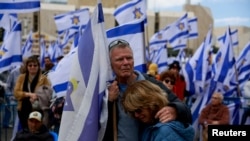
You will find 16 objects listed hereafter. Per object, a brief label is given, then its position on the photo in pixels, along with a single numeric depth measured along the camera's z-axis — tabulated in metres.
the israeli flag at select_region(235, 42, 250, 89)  13.32
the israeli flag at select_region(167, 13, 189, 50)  18.72
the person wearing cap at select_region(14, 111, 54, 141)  6.37
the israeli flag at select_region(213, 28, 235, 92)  11.45
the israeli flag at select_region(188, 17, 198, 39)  20.96
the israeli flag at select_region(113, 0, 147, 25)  8.95
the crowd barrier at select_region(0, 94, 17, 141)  10.48
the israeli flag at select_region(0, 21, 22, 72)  10.29
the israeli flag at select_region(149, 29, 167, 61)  19.94
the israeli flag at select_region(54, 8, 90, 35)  17.78
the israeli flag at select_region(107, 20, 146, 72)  5.93
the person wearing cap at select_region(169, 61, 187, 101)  10.01
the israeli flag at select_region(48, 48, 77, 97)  6.96
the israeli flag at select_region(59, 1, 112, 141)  3.36
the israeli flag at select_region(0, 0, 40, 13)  10.63
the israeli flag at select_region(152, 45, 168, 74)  17.84
